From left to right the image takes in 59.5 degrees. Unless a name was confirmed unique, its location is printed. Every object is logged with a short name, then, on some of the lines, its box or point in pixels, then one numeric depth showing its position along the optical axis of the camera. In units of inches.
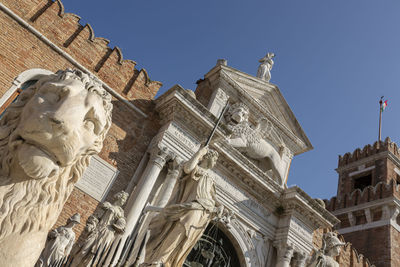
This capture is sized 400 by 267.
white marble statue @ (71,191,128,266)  174.7
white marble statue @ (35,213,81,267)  172.2
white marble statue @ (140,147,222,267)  146.4
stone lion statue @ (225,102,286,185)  351.9
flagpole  797.0
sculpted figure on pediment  438.0
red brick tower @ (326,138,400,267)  536.4
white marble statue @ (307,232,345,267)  307.1
